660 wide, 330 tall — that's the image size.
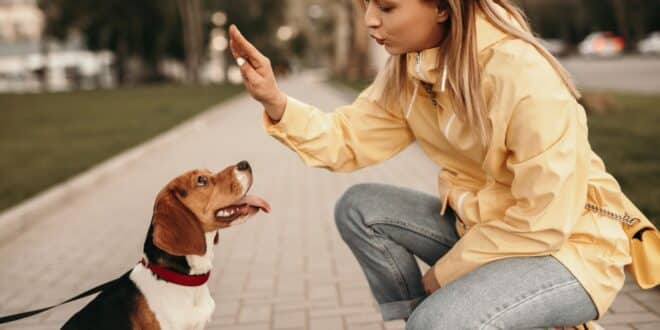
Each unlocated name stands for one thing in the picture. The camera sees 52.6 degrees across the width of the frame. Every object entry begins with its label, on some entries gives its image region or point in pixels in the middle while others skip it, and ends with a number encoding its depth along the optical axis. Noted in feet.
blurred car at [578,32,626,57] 162.20
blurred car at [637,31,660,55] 140.74
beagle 9.38
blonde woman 7.39
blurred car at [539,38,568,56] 169.68
